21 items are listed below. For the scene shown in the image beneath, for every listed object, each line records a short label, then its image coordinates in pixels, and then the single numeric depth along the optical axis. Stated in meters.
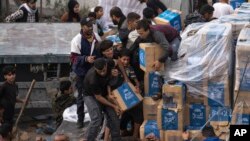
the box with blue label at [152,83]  16.76
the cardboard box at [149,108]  16.83
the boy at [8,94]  18.19
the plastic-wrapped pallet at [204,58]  15.97
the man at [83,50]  16.92
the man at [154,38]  16.45
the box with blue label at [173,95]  16.06
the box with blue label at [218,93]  16.04
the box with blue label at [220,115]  16.24
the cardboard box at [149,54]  16.51
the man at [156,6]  23.11
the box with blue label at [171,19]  19.80
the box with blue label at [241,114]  15.67
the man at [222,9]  21.53
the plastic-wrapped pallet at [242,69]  15.38
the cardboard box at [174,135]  16.31
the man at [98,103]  15.98
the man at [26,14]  23.01
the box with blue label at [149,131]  16.63
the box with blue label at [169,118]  16.19
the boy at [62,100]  18.98
